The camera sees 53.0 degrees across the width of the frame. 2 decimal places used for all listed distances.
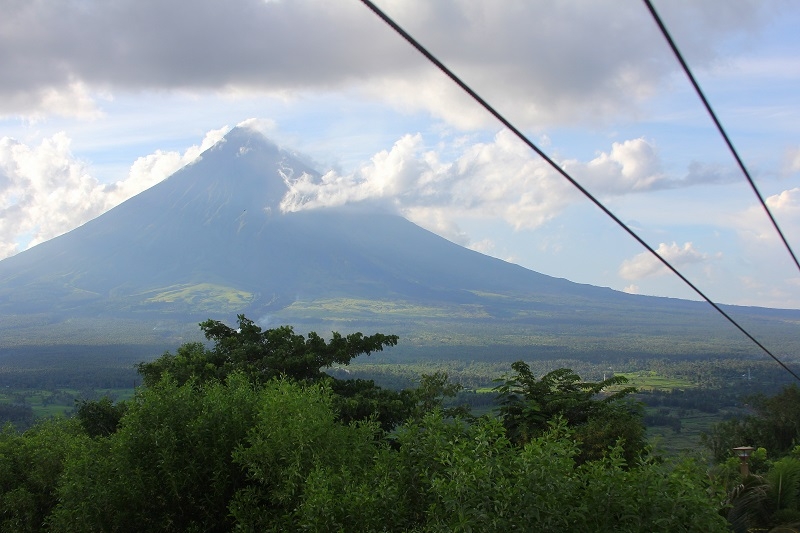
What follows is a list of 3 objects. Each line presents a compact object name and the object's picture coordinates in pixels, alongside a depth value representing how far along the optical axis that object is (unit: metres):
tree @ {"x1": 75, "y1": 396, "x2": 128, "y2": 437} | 18.47
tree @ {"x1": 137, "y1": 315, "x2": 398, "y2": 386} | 18.69
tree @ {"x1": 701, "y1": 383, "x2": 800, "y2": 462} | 27.68
